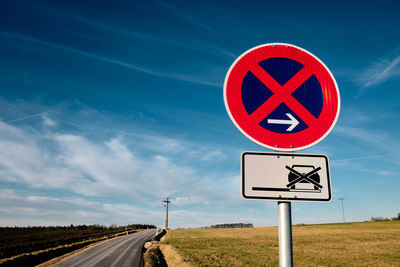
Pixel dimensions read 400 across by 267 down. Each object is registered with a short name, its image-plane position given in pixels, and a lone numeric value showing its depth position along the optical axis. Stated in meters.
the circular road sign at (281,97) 1.90
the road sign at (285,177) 1.74
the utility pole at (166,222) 77.62
